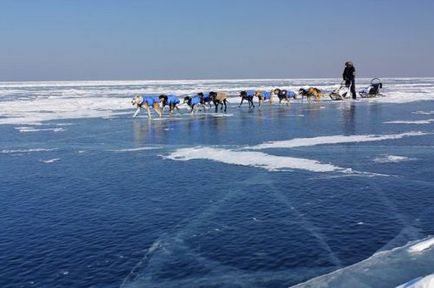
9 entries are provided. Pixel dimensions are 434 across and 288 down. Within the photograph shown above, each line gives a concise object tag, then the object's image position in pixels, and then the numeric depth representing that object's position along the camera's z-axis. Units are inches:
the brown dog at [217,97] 898.7
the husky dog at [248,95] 983.6
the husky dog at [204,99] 891.4
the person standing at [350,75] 1210.6
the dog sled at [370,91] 1331.2
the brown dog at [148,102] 805.9
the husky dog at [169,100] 828.0
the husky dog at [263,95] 1002.5
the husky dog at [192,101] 852.3
